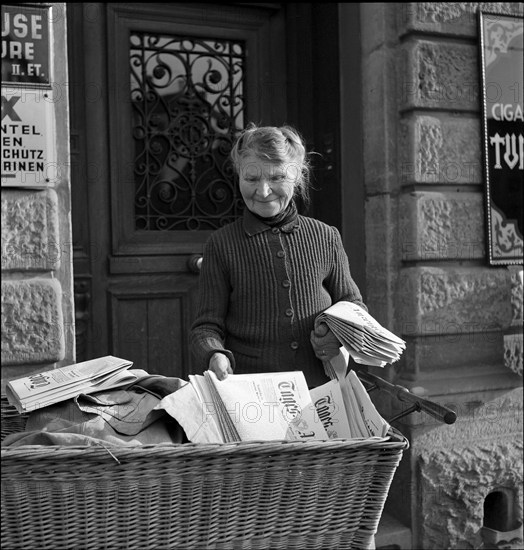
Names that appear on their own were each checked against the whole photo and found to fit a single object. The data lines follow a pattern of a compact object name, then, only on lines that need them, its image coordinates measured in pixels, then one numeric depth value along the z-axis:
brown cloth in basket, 1.30
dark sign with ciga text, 3.34
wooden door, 3.29
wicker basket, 1.19
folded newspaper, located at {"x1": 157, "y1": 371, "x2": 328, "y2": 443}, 1.34
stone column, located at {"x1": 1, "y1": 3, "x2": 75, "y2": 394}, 2.60
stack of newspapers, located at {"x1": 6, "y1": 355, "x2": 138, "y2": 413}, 1.41
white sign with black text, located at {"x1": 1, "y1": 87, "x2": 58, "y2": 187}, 2.59
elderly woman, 2.08
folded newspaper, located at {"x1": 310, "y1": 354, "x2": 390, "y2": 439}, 1.42
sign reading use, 2.60
